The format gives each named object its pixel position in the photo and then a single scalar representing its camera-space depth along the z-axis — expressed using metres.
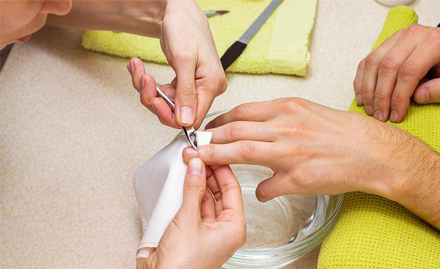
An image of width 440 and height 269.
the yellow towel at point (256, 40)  1.05
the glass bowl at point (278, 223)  0.83
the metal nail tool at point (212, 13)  1.11
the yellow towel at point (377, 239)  0.81
